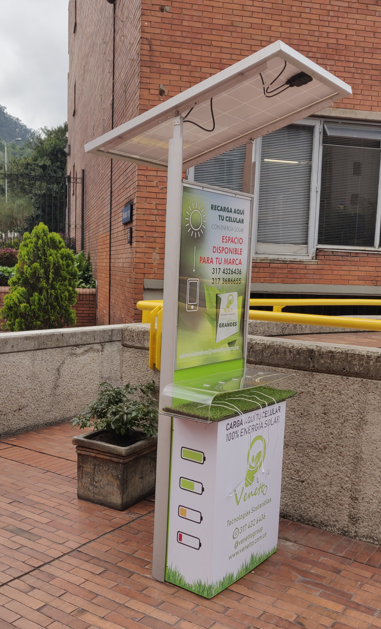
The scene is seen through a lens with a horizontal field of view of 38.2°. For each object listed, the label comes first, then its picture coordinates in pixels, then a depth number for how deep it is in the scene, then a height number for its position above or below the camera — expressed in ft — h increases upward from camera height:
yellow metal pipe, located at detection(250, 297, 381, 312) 21.34 -1.37
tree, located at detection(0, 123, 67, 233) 144.56 +27.94
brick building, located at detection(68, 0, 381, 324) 26.91 +6.25
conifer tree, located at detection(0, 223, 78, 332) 32.09 -1.85
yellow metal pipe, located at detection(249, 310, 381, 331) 14.28 -1.43
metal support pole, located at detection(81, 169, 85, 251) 58.51 +4.68
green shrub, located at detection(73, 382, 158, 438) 14.20 -4.07
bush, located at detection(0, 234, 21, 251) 59.31 +1.04
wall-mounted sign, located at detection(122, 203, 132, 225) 28.50 +2.43
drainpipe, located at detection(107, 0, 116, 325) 35.09 +9.69
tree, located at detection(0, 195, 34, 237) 87.04 +6.28
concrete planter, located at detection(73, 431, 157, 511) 13.80 -5.43
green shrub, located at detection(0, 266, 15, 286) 49.39 -1.83
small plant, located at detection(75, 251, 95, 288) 48.87 -1.42
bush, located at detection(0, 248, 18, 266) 55.36 -0.29
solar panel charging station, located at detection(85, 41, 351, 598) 10.13 -2.16
